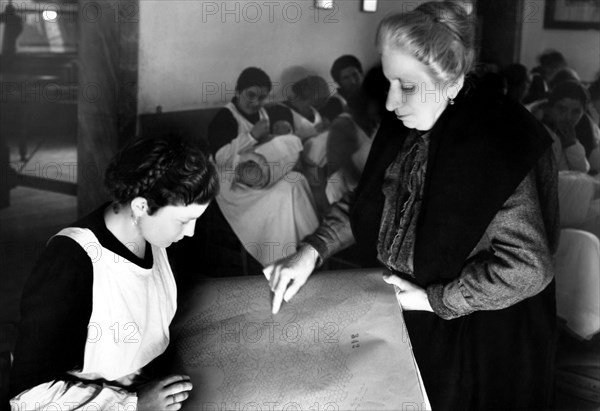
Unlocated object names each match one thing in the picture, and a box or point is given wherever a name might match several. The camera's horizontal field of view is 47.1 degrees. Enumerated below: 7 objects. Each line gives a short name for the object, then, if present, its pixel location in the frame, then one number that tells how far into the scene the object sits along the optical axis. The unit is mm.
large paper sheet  1891
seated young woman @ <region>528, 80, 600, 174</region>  2863
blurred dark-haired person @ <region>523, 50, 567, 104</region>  2871
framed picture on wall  2791
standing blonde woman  2002
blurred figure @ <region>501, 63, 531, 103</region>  2850
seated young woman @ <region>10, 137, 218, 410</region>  1776
